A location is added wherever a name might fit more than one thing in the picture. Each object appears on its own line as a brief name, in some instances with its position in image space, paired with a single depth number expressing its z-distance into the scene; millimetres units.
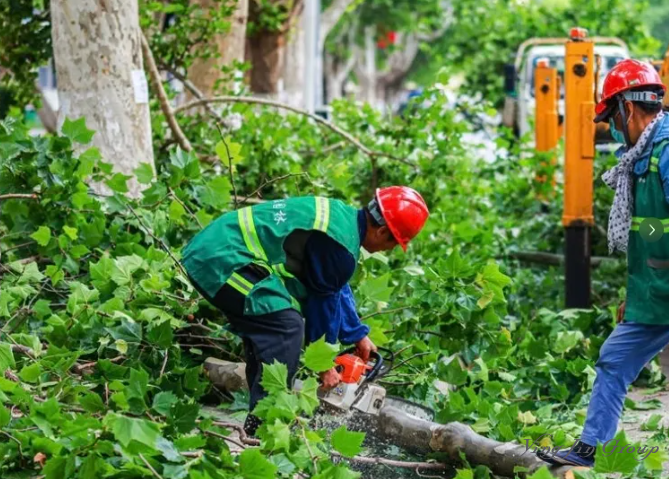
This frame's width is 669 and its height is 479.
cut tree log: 7066
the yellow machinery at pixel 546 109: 17047
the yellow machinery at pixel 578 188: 11626
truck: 22576
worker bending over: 7066
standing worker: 6831
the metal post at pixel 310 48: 28330
